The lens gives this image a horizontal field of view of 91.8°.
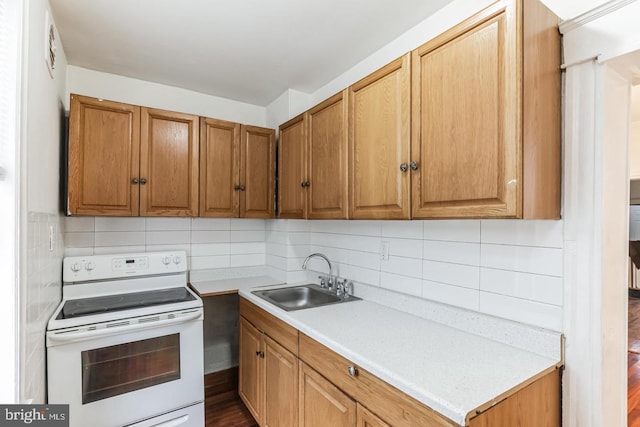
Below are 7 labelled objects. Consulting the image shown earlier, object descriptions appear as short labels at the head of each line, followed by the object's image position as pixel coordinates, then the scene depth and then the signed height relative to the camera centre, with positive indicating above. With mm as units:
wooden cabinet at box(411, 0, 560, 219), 979 +336
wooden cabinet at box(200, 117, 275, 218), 2275 +324
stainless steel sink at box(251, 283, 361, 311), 2164 -600
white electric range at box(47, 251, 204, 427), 1566 -766
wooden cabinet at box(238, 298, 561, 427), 962 -714
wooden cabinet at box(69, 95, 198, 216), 1853 +333
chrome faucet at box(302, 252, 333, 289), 2166 -403
